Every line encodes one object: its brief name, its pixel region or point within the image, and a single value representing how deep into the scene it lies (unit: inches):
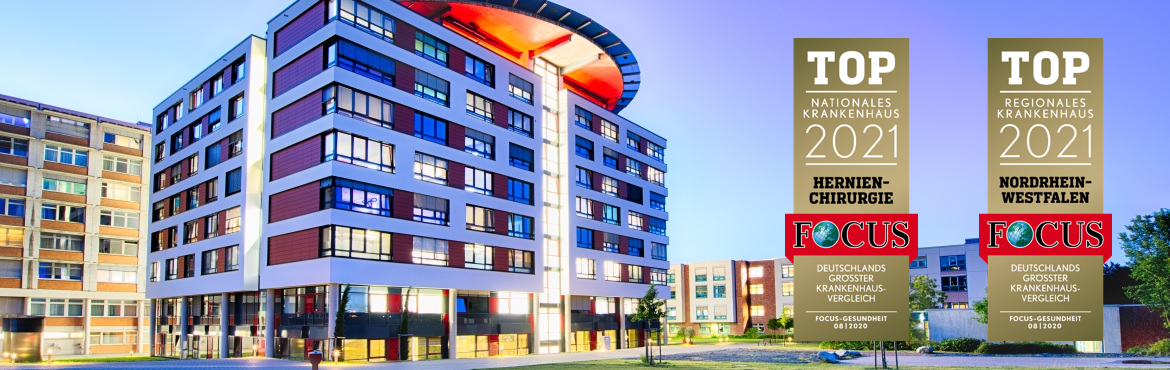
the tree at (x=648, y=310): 1899.6
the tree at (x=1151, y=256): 2007.9
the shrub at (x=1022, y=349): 2160.4
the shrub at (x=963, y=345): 2273.6
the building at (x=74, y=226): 2952.8
